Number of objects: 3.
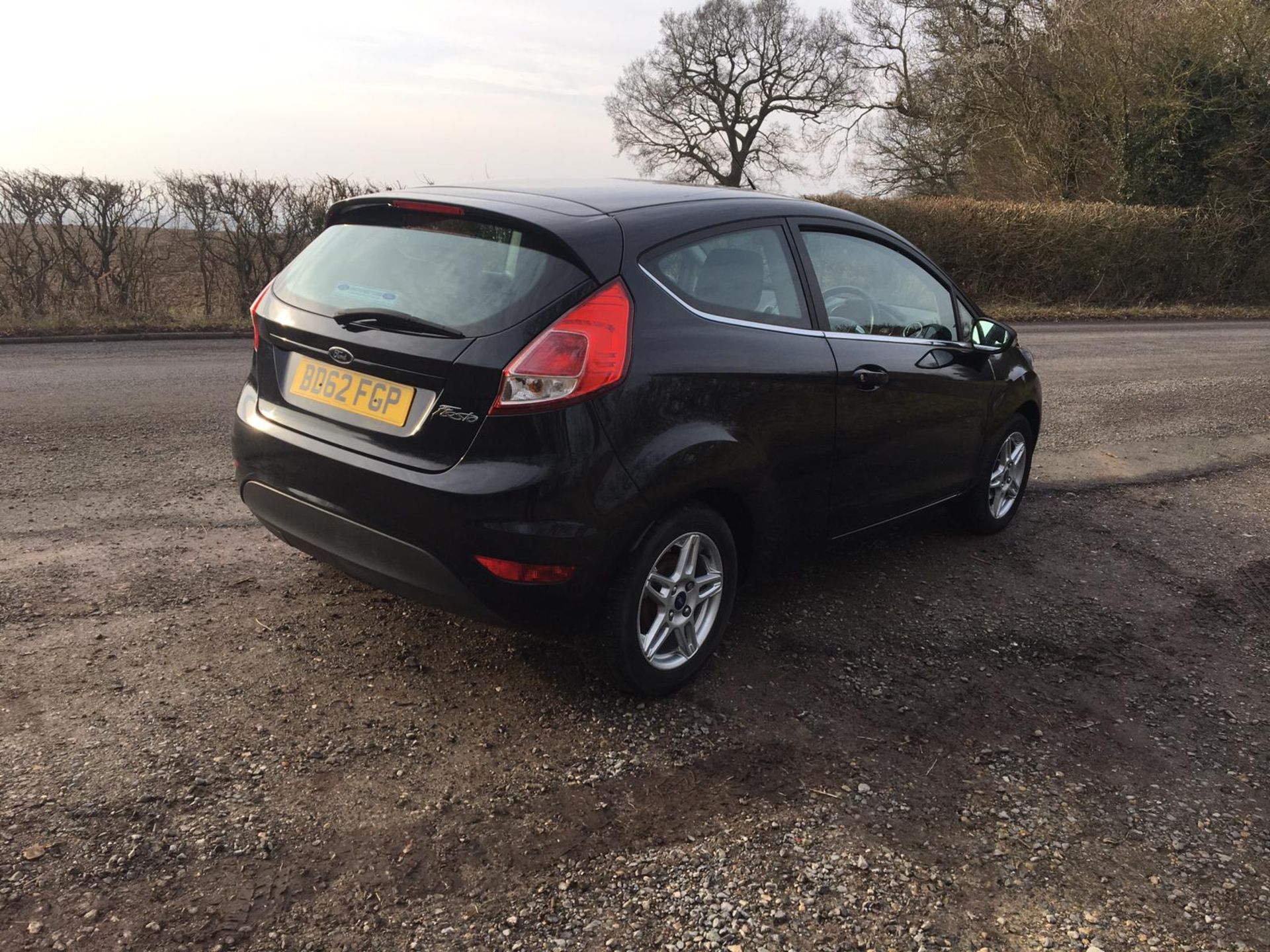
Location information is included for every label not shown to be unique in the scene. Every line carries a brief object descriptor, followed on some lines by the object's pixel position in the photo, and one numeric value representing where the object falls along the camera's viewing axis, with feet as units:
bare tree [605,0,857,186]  125.70
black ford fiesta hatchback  9.46
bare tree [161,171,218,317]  40.73
